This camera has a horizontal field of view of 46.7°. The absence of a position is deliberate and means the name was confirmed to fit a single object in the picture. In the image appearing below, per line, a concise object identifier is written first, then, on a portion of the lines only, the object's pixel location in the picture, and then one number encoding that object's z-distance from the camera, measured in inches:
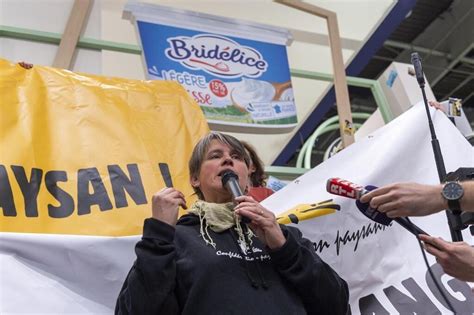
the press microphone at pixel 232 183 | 43.6
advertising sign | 91.2
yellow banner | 54.9
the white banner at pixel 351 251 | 48.2
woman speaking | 38.8
